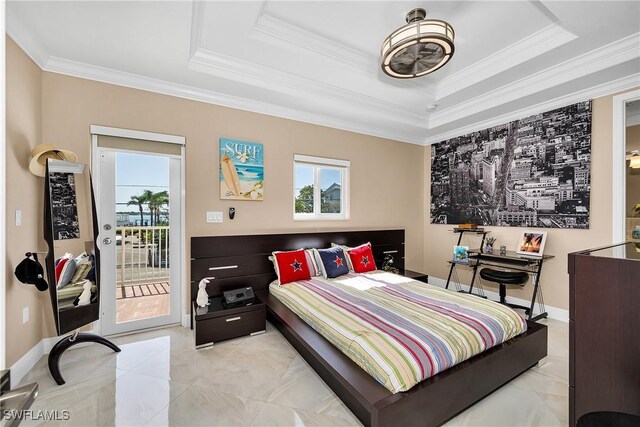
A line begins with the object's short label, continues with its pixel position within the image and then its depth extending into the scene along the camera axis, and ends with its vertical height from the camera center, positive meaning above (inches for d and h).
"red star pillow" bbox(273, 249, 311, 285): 131.9 -26.3
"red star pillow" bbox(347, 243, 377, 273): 149.9 -25.9
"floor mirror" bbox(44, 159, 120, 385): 89.3 -14.1
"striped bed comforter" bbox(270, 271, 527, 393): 68.9 -33.4
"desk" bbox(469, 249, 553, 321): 133.7 -27.0
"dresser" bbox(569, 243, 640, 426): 45.8 -20.5
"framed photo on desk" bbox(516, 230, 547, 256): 139.2 -16.3
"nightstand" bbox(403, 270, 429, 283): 160.6 -37.2
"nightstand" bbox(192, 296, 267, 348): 107.3 -43.0
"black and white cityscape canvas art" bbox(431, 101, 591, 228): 130.1 +19.4
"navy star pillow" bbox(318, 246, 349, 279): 139.7 -25.5
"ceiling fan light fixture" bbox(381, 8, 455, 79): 82.3 +49.3
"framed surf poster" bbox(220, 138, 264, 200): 135.5 +19.5
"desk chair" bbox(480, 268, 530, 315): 135.8 -32.6
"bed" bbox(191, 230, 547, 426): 63.6 -40.2
